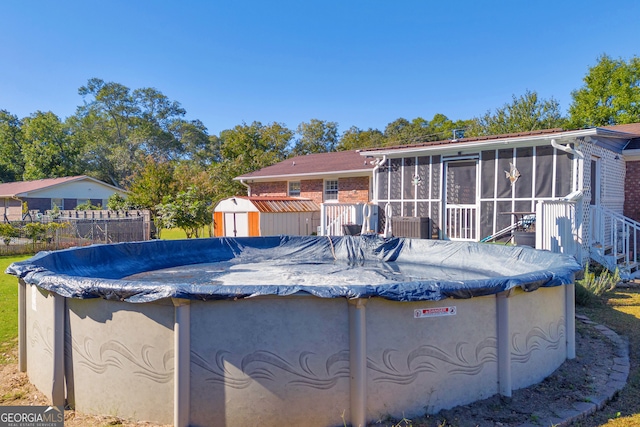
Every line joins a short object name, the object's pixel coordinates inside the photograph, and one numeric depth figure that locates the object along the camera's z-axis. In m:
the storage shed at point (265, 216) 13.74
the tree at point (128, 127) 39.44
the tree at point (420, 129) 32.62
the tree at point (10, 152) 38.28
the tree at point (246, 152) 23.41
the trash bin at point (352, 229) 11.27
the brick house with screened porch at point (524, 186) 8.38
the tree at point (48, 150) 35.22
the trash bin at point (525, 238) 7.89
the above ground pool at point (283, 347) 2.71
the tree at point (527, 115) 25.97
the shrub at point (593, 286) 6.25
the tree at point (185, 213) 14.98
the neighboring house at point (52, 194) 25.89
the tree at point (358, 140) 32.29
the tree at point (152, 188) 18.00
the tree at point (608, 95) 23.84
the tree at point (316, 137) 32.44
